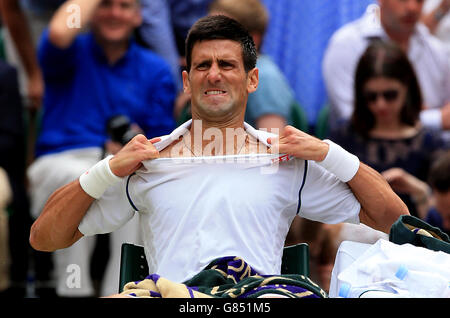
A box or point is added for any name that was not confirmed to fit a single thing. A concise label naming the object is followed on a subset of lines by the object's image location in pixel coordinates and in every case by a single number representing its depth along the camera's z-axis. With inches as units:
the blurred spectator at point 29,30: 453.1
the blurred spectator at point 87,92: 408.2
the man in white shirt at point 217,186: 266.2
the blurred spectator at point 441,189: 390.0
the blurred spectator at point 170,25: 456.8
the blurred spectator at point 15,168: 414.9
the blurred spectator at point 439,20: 499.5
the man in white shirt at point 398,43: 447.5
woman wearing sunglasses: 404.5
